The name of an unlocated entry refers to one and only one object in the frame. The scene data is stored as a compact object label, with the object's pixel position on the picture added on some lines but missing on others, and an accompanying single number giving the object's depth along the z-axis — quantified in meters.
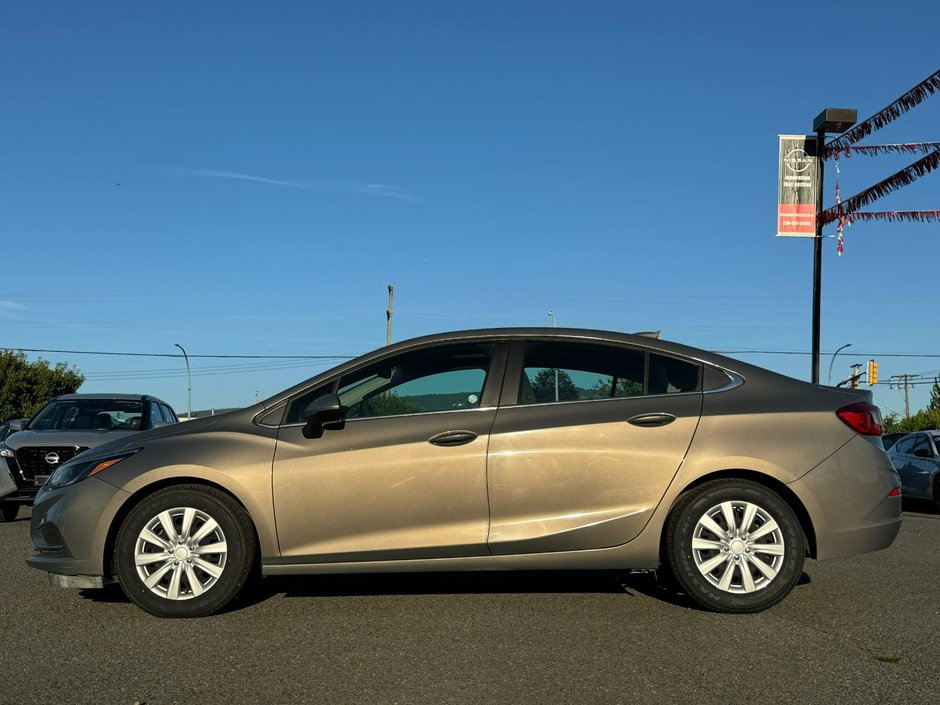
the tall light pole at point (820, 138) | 18.39
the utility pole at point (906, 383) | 96.76
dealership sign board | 20.19
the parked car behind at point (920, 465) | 16.86
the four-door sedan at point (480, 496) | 5.83
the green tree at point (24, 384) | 73.38
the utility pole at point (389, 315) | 53.44
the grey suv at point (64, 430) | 12.35
